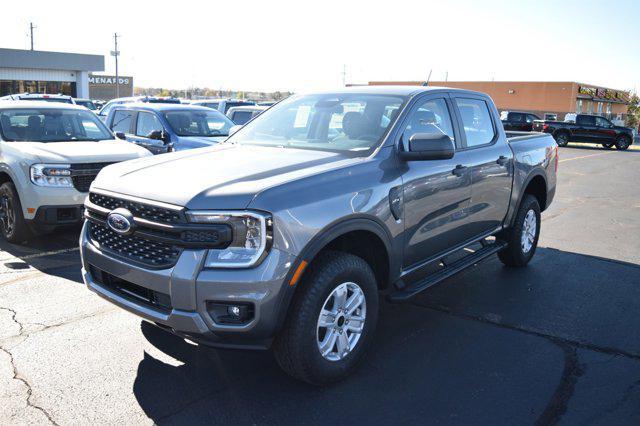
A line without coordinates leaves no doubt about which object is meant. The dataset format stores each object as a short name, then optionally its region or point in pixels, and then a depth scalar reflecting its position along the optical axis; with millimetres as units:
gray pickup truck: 3129
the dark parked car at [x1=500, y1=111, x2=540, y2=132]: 31484
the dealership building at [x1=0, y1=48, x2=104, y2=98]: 43812
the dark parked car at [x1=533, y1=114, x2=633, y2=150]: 29625
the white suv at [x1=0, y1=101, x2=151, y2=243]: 6391
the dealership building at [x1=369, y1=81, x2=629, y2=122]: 57031
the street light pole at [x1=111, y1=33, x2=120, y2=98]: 61156
